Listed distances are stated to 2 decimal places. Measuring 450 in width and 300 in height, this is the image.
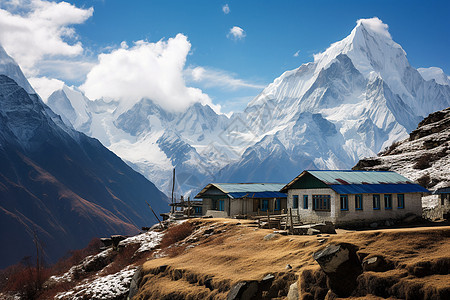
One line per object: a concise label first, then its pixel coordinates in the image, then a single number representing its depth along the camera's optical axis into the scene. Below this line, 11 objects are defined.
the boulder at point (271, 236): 27.11
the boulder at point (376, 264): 15.53
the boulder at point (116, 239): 45.12
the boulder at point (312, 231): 28.27
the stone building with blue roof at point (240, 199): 51.62
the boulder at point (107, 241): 50.59
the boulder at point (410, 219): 37.16
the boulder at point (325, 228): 29.21
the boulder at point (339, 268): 15.56
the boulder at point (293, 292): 17.02
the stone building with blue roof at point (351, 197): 35.34
